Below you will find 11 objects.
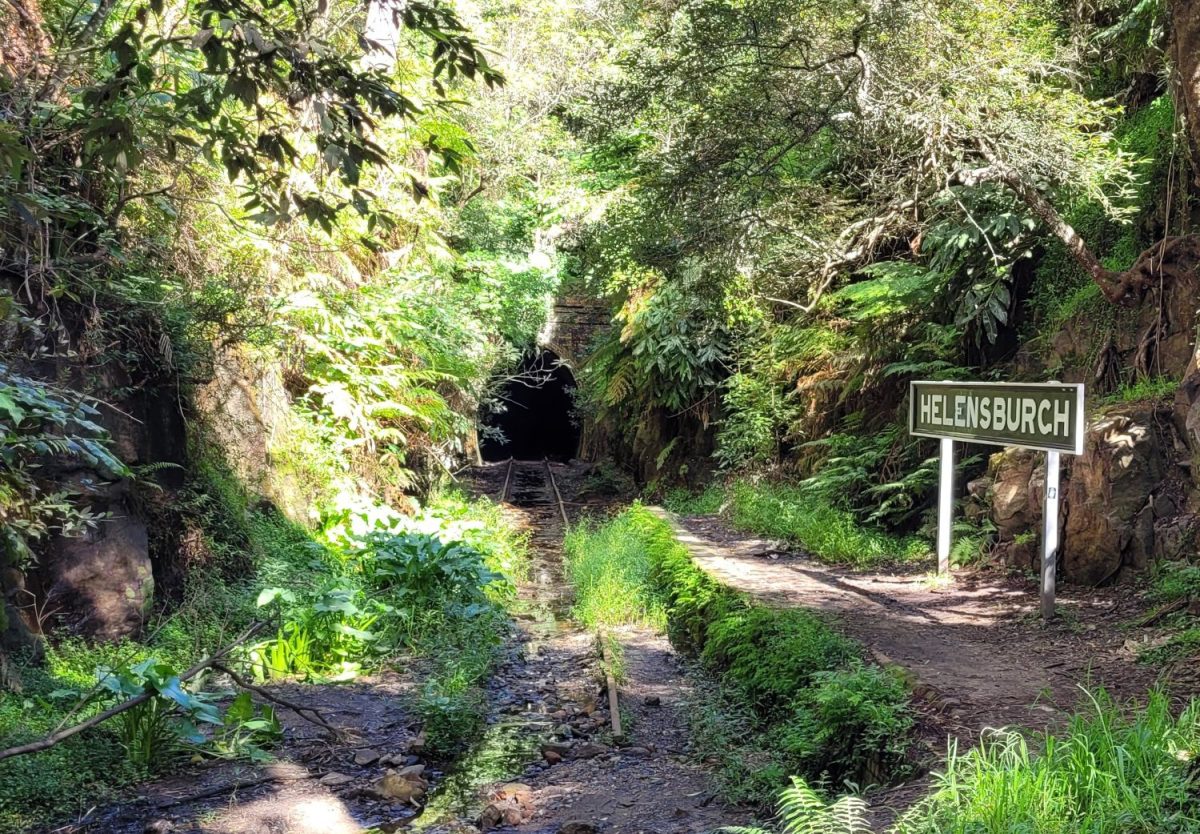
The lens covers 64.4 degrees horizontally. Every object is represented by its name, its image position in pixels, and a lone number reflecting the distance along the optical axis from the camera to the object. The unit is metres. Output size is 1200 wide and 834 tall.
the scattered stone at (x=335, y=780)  5.52
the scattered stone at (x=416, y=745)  6.13
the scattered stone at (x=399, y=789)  5.39
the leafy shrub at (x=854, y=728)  4.78
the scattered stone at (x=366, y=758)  5.88
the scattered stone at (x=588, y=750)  6.17
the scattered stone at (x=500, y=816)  5.06
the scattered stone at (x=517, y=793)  5.39
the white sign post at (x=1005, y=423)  6.56
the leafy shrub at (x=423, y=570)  8.95
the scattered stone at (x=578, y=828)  4.87
